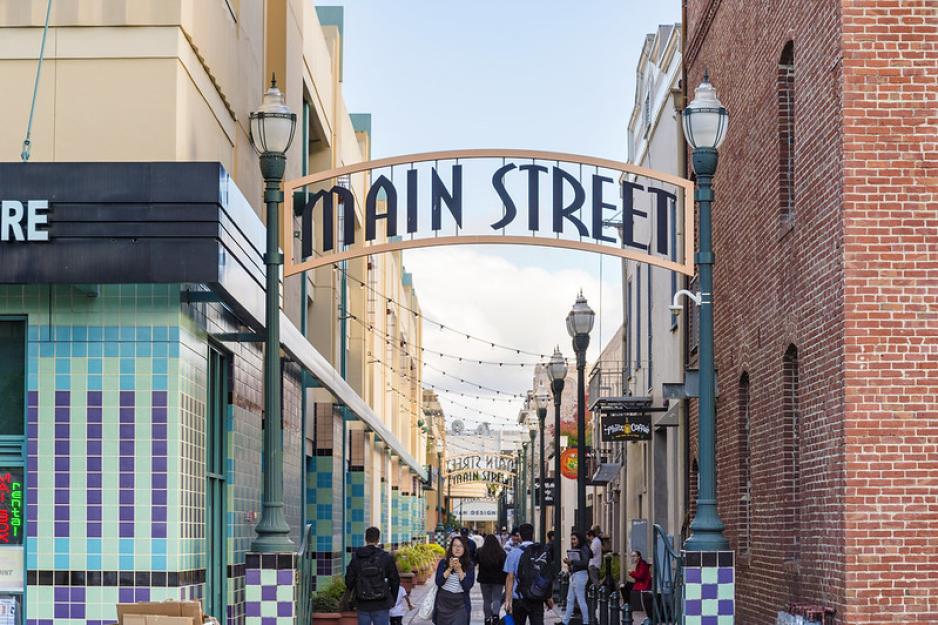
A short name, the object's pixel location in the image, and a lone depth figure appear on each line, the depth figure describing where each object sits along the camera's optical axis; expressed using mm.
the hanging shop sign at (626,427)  29016
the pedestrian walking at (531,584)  19578
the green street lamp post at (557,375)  28969
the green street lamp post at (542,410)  36094
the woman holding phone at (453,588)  17516
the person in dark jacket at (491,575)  22578
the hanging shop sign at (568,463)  41281
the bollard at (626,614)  18625
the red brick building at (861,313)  13406
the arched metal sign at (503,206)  15695
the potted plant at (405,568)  37719
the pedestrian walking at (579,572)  24852
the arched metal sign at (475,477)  157125
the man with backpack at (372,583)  17156
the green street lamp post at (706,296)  13492
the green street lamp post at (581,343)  25312
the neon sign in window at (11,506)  13938
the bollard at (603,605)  22627
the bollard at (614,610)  20938
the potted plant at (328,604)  20938
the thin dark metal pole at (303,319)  26047
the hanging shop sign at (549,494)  49997
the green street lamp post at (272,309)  13695
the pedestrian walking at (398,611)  20219
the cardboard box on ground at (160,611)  10648
